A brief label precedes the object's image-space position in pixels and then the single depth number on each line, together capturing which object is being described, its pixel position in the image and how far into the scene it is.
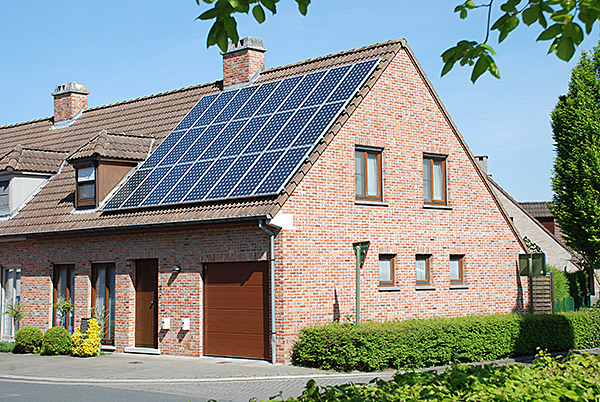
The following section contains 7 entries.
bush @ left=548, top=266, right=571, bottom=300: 32.62
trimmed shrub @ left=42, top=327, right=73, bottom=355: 19.78
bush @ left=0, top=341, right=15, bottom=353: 21.33
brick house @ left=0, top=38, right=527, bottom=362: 17.36
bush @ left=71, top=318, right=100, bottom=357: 19.14
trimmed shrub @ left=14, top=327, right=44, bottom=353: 20.41
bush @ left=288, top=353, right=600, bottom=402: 6.58
